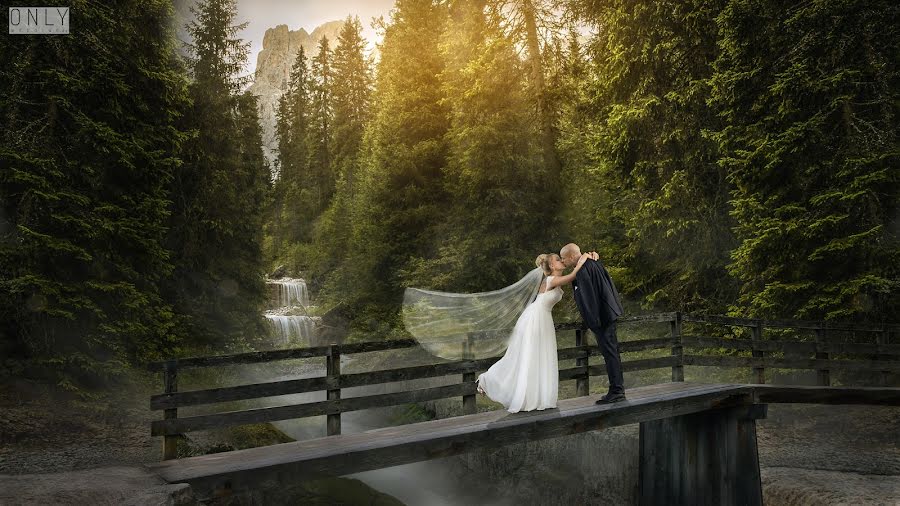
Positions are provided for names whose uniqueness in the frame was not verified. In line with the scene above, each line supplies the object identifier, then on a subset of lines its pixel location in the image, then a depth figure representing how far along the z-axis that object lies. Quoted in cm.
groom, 711
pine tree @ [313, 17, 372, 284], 3935
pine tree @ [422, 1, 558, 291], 2044
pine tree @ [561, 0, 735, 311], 1437
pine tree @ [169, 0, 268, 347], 1862
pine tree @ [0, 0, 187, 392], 1208
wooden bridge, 520
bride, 697
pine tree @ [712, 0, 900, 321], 1091
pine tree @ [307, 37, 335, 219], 5303
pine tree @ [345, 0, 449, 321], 2350
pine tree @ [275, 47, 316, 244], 5397
